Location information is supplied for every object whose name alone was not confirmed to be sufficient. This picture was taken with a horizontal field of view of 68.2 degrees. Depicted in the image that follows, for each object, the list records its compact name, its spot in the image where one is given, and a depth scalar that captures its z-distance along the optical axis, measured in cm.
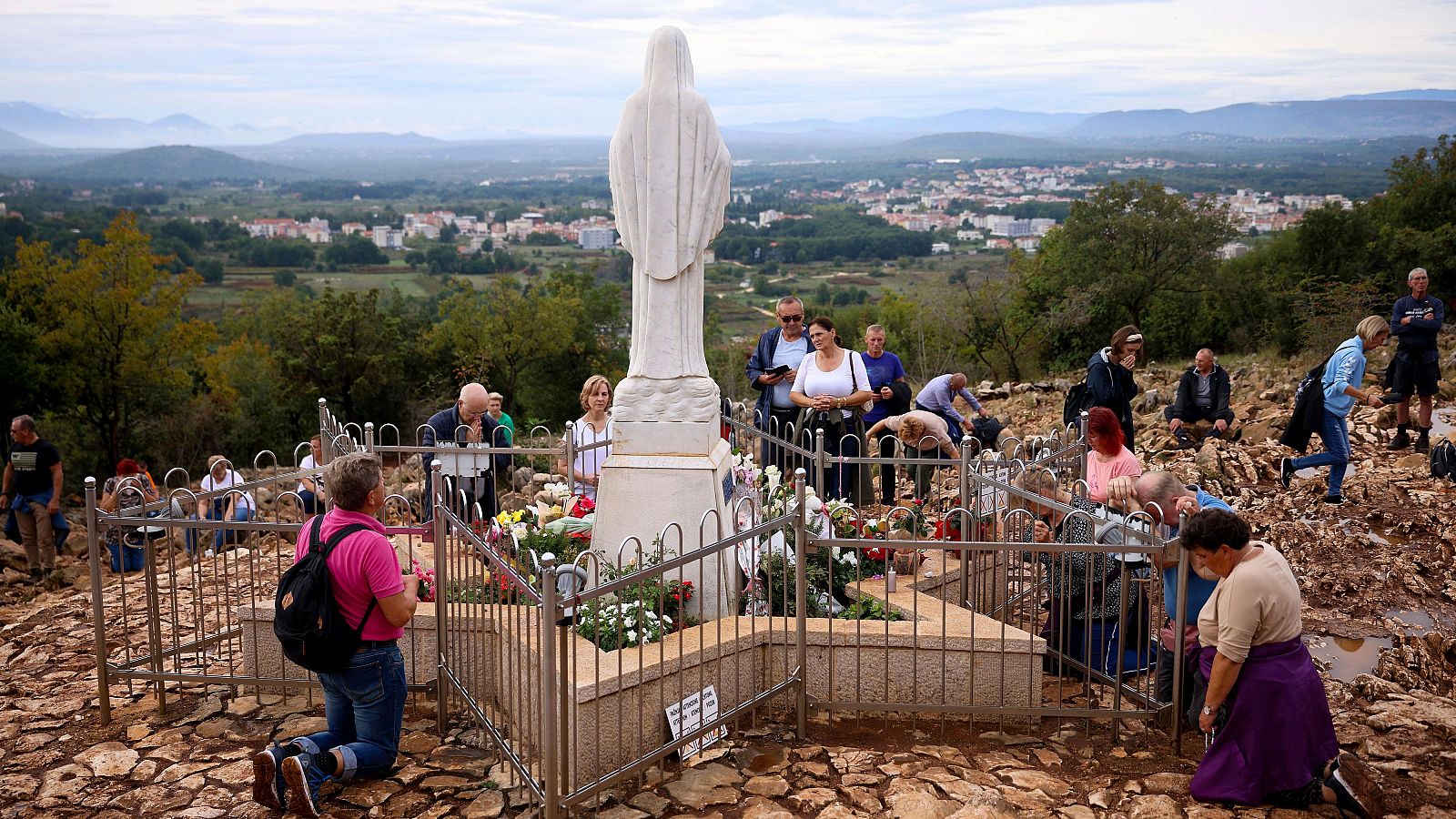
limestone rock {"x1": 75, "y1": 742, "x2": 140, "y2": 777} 510
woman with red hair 611
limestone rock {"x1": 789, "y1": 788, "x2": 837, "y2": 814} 448
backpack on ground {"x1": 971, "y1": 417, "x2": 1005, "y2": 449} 1062
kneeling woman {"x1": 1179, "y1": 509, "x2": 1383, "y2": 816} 427
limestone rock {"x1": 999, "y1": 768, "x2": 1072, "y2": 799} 459
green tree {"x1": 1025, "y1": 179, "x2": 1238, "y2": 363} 3331
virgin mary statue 577
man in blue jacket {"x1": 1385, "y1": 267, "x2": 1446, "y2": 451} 1064
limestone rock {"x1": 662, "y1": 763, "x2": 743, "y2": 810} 460
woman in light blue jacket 918
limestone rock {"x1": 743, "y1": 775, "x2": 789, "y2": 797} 464
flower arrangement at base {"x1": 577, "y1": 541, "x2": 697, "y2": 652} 521
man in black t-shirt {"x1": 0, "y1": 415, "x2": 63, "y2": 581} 987
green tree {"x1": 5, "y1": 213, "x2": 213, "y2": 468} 3106
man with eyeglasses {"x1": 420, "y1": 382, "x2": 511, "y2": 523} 794
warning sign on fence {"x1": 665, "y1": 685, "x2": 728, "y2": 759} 483
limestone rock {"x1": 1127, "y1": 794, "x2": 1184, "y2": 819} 436
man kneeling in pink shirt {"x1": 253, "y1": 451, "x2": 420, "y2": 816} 445
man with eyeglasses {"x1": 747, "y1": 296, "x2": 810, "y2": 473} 888
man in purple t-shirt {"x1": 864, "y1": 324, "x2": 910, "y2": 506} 931
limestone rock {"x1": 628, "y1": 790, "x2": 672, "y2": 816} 454
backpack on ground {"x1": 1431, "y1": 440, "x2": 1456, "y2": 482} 982
